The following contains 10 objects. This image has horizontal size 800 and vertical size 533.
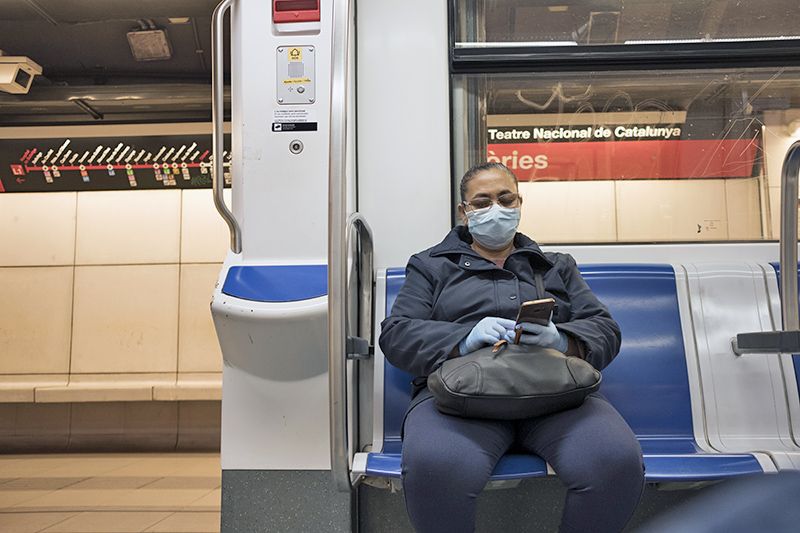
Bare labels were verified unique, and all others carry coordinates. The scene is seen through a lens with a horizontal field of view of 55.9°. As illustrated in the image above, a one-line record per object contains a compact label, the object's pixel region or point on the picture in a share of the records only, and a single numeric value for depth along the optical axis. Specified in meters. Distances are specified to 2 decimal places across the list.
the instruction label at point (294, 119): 2.79
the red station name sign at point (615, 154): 3.14
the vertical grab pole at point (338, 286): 1.98
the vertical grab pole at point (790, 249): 2.40
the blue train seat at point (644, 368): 2.51
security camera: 5.71
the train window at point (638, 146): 3.09
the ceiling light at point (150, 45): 5.96
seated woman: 1.86
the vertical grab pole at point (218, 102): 2.64
